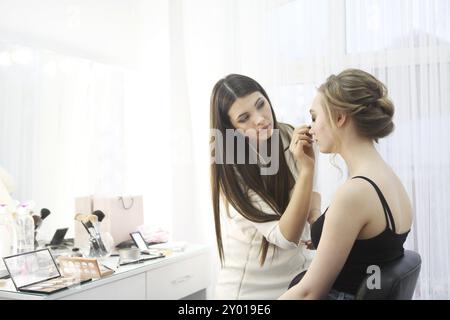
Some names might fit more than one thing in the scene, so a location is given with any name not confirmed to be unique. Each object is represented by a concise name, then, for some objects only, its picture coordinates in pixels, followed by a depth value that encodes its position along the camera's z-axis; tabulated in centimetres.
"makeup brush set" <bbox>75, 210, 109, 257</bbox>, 202
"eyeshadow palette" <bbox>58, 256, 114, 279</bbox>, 170
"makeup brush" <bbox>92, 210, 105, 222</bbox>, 213
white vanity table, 160
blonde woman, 99
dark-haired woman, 130
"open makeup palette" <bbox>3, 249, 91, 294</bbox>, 158
